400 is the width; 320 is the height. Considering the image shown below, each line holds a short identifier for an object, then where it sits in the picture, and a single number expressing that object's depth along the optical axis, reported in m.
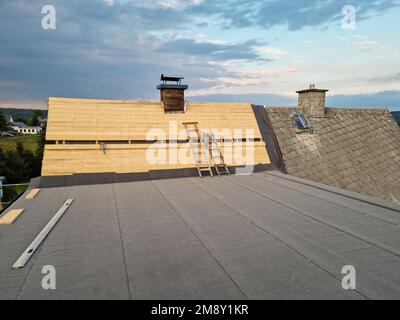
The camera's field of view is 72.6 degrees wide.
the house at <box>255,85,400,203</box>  13.05
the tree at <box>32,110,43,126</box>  106.05
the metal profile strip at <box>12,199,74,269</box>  4.44
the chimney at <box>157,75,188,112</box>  13.52
